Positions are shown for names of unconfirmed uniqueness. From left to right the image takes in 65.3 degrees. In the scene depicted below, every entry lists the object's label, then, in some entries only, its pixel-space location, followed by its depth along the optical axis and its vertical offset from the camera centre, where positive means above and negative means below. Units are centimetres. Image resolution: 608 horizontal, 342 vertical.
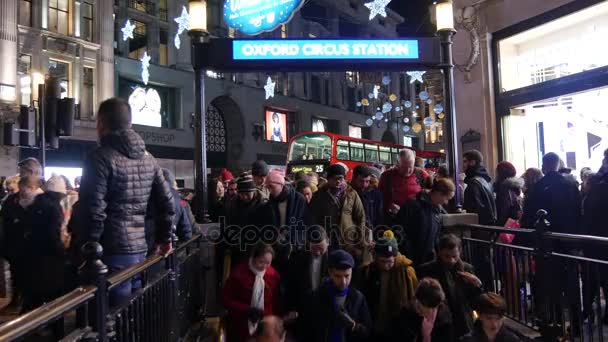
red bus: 1833 +150
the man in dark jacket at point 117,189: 340 +4
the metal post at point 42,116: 935 +159
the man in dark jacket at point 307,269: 485 -84
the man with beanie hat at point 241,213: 566 -26
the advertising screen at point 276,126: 3447 +478
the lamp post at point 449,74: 686 +164
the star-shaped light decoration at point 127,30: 2452 +854
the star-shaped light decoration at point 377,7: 1455 +564
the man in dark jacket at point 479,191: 657 -9
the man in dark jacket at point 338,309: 434 -112
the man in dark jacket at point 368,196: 621 -12
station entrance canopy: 653 +188
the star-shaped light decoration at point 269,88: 2972 +649
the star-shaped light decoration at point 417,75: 1672 +399
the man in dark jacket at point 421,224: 564 -46
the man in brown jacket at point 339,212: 580 -30
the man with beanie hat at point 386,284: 472 -98
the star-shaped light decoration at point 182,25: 2178 +820
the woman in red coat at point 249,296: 446 -100
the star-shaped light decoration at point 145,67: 2489 +679
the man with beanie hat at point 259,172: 602 +24
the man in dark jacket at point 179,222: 473 -29
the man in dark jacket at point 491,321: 397 -116
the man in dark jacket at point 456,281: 473 -97
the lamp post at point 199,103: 655 +124
